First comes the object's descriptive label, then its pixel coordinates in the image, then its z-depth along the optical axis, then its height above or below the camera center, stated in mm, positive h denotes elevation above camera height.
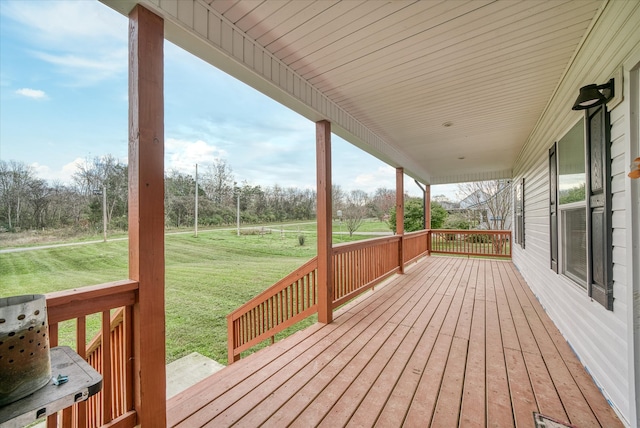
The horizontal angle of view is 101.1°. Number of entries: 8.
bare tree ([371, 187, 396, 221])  13104 +589
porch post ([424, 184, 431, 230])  8787 +278
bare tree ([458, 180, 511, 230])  12008 +492
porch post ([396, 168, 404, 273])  5820 +66
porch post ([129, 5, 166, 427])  1436 +27
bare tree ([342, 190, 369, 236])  11594 +192
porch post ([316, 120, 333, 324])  3238 -43
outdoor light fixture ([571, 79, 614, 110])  1761 +802
